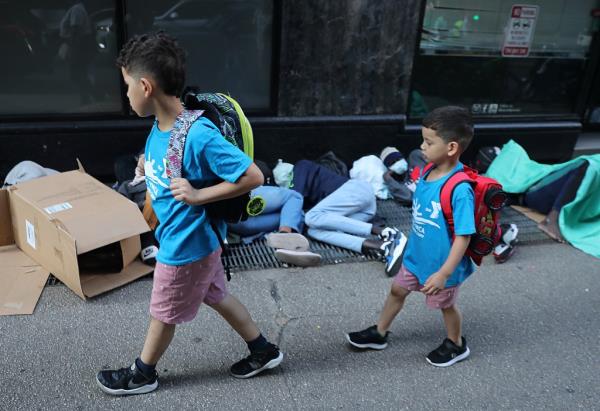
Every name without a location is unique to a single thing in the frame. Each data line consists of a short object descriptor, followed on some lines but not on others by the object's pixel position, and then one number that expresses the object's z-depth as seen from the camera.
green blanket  4.40
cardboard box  3.19
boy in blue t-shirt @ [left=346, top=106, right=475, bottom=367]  2.43
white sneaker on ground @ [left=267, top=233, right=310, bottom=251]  3.91
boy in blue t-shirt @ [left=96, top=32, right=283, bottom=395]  2.08
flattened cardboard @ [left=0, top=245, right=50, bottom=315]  3.14
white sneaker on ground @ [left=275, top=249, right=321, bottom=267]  3.75
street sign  5.75
